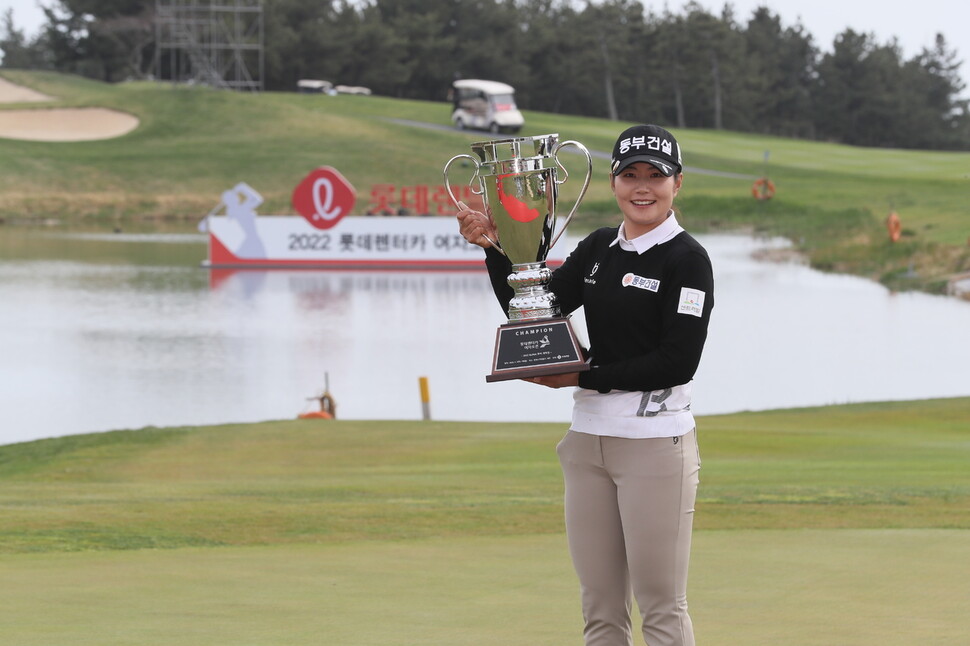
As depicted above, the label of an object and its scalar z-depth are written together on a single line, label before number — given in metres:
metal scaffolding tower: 76.31
